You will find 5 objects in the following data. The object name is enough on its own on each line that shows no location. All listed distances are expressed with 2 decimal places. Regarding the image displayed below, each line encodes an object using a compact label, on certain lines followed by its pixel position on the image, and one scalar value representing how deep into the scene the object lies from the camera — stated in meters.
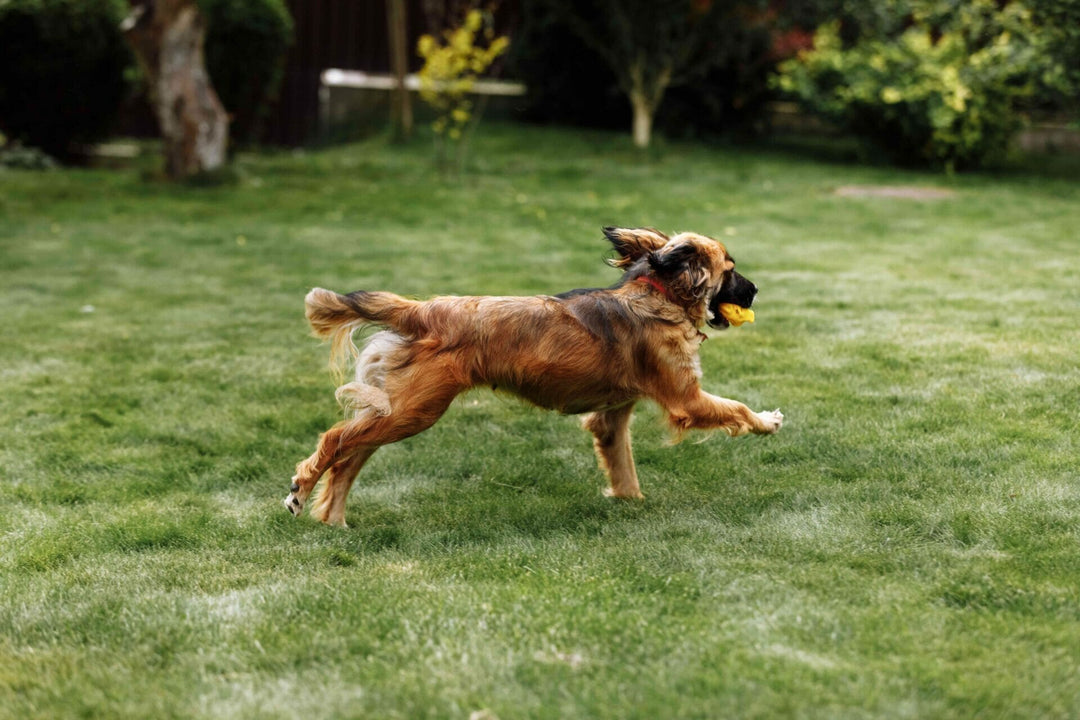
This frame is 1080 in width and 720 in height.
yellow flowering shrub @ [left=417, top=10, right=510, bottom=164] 14.55
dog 4.72
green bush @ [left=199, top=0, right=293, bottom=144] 17.55
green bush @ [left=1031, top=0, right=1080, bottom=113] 13.53
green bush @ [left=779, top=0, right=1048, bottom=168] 15.12
